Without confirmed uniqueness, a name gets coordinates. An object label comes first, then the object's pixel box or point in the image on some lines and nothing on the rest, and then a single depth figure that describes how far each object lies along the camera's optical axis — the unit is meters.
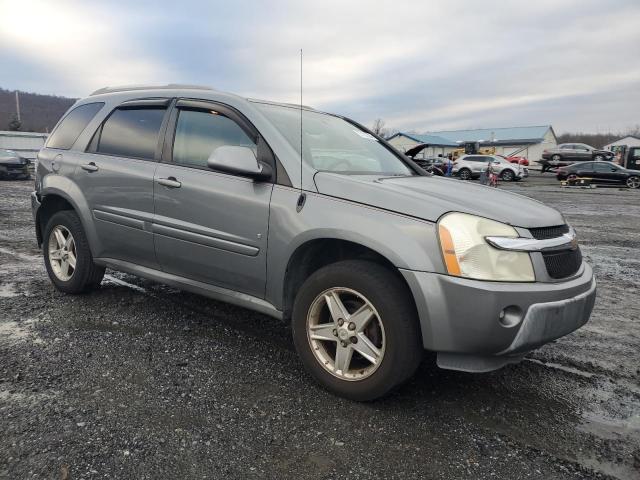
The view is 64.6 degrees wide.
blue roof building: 68.38
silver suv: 2.55
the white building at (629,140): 83.94
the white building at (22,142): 35.12
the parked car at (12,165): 21.60
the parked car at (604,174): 26.14
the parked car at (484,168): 31.58
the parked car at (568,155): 38.66
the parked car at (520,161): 42.69
